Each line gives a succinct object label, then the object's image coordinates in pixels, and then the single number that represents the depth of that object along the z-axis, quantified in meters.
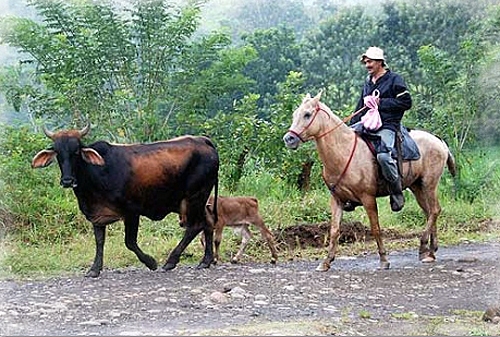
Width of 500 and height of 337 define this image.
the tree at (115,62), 13.88
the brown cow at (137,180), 9.33
